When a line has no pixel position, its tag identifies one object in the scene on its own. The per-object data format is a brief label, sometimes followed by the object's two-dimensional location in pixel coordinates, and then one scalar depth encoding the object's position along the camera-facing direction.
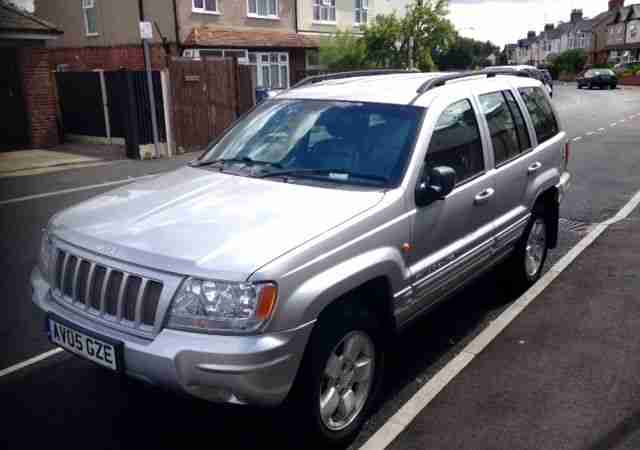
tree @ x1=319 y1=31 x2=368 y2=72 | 27.34
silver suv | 2.65
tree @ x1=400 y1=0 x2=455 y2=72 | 26.56
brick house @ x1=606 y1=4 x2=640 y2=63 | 74.94
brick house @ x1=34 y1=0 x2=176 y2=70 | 23.78
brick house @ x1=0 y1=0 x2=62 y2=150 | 15.62
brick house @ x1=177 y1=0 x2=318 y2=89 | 23.69
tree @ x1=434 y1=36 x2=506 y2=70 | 67.71
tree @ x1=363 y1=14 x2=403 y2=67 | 26.61
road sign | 14.04
